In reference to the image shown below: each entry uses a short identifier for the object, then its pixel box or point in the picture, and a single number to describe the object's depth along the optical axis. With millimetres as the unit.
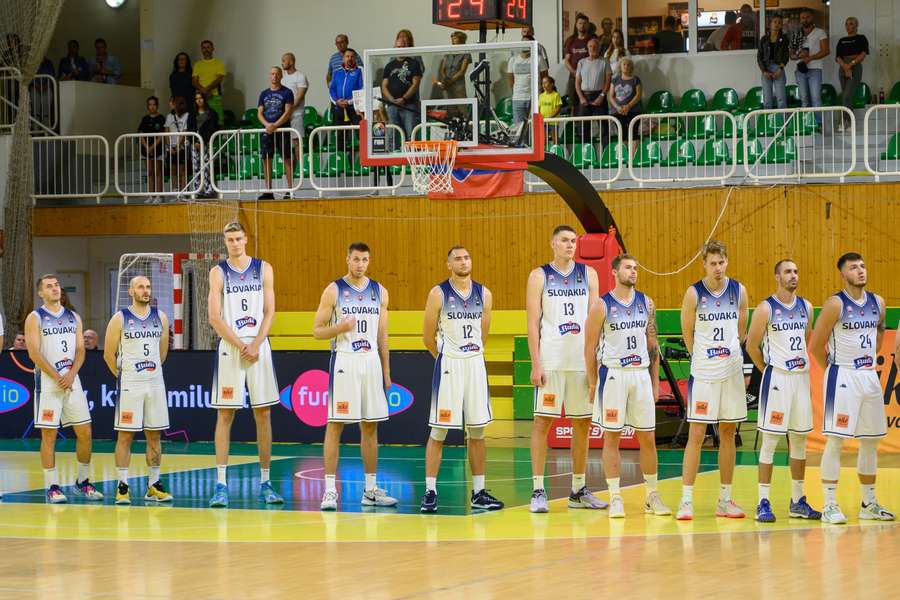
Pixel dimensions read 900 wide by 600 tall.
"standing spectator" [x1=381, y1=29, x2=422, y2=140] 15453
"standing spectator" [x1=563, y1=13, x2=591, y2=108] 22562
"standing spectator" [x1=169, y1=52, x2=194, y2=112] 24750
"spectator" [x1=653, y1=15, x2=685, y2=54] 23469
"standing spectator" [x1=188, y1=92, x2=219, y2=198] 23422
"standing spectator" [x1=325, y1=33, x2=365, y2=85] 23000
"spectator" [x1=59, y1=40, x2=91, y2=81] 25688
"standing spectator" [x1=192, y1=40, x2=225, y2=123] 24781
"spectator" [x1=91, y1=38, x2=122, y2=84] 26172
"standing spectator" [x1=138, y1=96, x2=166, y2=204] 22844
